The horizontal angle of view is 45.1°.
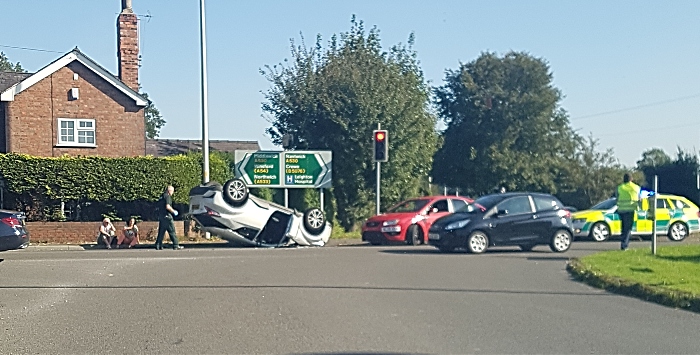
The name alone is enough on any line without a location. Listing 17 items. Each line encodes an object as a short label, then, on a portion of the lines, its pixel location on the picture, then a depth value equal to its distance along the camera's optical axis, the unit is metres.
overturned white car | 22.17
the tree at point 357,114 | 32.50
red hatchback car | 24.44
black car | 20.34
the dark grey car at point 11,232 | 18.44
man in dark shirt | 22.06
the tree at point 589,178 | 51.19
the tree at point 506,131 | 57.81
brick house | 31.19
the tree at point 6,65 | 97.19
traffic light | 27.41
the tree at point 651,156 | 77.88
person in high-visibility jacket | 19.00
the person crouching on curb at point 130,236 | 23.94
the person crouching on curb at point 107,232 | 23.62
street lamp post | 25.77
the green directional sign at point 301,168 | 28.95
